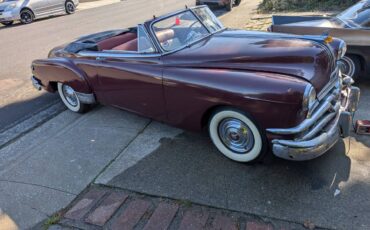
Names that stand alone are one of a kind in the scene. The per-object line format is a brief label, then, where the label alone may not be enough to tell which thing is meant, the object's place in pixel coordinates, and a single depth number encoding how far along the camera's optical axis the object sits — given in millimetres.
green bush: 11365
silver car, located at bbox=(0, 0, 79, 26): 14477
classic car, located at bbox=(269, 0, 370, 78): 4725
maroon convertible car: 2896
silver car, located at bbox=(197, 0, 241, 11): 12942
